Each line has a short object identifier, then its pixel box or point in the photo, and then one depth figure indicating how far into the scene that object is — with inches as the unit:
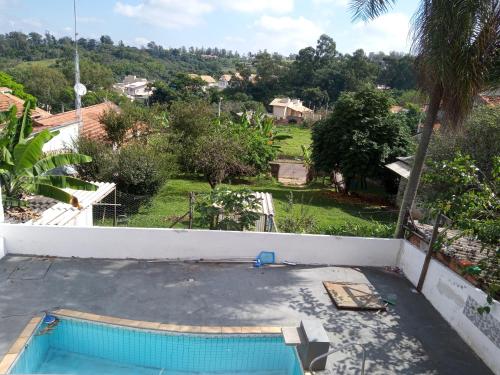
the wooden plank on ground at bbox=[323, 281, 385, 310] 295.1
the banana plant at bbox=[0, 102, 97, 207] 357.1
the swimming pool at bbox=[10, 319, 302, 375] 252.2
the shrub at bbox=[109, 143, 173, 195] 663.1
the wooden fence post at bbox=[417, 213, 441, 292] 308.2
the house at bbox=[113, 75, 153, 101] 3755.7
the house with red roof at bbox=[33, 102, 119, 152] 740.6
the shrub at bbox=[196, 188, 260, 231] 377.1
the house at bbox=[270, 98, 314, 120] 2480.9
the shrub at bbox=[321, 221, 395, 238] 403.2
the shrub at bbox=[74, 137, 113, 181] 689.6
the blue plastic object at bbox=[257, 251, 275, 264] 349.1
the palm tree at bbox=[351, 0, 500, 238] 299.1
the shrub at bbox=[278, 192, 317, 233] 434.9
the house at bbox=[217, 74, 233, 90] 4281.0
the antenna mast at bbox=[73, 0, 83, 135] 747.4
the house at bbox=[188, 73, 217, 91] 4312.5
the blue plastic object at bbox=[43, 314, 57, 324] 251.9
